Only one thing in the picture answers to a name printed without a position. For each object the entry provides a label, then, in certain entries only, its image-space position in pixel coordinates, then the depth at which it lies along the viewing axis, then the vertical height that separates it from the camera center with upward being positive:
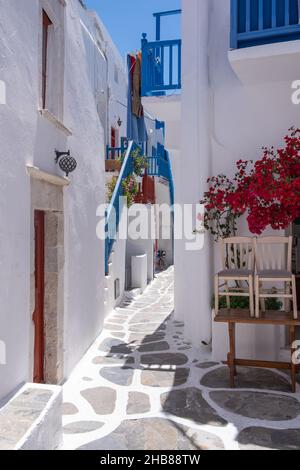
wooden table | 4.92 -1.05
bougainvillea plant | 5.39 +0.64
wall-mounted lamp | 5.17 +1.00
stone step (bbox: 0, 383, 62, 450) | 2.83 -1.36
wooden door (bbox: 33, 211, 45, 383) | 5.05 -0.69
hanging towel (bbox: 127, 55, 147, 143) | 10.34 +3.48
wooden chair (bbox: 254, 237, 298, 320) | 5.14 -0.41
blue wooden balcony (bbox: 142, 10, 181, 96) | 7.66 +3.31
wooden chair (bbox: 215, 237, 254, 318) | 5.36 -0.41
